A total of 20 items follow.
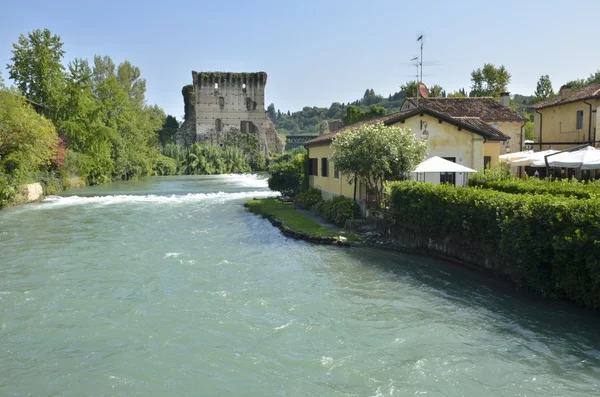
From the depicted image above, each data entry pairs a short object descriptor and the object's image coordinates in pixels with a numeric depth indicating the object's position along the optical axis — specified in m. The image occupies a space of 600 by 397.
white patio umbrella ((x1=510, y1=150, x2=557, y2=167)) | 23.23
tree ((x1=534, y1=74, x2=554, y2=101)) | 74.50
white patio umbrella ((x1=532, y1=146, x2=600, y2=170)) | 17.89
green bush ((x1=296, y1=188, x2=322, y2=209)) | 26.08
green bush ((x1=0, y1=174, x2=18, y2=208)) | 28.37
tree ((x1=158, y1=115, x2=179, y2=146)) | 83.06
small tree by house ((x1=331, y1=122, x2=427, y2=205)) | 18.80
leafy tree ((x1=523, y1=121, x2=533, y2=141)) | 59.91
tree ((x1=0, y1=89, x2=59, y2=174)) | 30.56
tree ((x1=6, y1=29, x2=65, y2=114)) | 43.88
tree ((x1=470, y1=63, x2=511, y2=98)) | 63.44
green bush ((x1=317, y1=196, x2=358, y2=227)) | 20.27
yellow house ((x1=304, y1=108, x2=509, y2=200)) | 21.66
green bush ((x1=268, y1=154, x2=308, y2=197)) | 31.39
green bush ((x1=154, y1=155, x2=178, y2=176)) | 68.94
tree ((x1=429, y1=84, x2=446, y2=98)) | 64.39
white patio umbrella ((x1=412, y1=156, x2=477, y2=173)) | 19.30
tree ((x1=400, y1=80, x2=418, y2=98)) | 54.39
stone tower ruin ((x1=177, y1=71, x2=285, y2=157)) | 81.75
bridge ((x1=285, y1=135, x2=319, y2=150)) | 118.25
